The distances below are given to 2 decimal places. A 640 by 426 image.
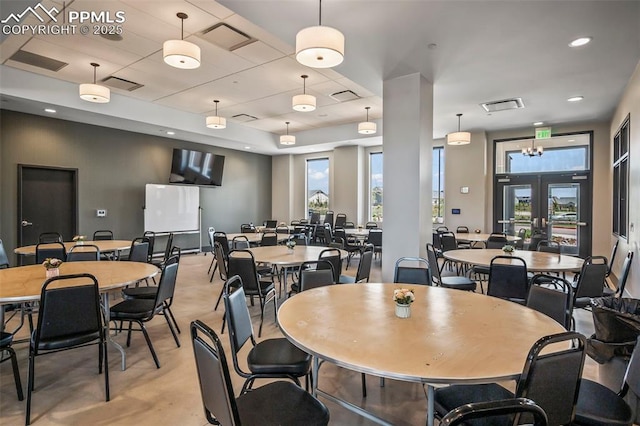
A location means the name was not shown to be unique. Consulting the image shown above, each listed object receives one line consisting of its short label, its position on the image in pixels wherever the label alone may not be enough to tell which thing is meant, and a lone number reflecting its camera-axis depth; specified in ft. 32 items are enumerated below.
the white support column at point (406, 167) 15.52
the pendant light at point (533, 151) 26.46
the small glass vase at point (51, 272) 9.85
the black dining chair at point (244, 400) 4.35
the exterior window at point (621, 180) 17.50
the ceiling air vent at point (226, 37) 14.04
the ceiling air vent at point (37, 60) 16.75
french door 25.82
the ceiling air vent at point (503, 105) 19.97
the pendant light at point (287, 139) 28.40
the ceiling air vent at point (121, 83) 19.94
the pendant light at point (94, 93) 16.42
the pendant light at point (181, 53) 12.06
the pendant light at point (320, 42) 9.28
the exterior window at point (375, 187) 35.65
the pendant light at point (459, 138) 23.34
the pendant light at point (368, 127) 24.08
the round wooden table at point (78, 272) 8.41
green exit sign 25.17
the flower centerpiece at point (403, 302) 6.86
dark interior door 23.03
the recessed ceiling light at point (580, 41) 12.45
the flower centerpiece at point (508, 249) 15.01
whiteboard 28.55
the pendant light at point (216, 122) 22.67
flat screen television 30.40
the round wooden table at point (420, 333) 4.77
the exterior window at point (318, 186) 38.47
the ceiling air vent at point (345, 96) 22.29
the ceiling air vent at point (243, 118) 28.25
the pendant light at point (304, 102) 18.12
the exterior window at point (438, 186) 31.65
